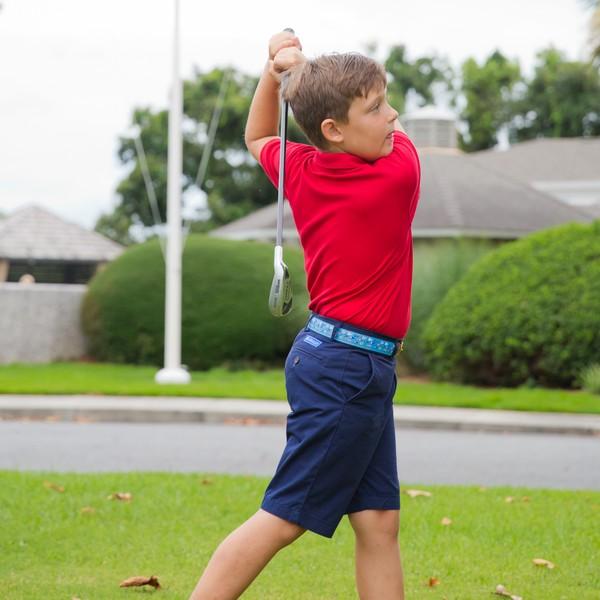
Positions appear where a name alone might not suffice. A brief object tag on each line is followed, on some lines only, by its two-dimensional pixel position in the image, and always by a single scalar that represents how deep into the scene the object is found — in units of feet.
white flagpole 53.69
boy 10.56
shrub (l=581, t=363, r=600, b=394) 48.37
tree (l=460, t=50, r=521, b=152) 147.54
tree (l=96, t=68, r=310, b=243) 119.55
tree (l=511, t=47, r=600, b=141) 138.00
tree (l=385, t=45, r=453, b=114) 148.36
